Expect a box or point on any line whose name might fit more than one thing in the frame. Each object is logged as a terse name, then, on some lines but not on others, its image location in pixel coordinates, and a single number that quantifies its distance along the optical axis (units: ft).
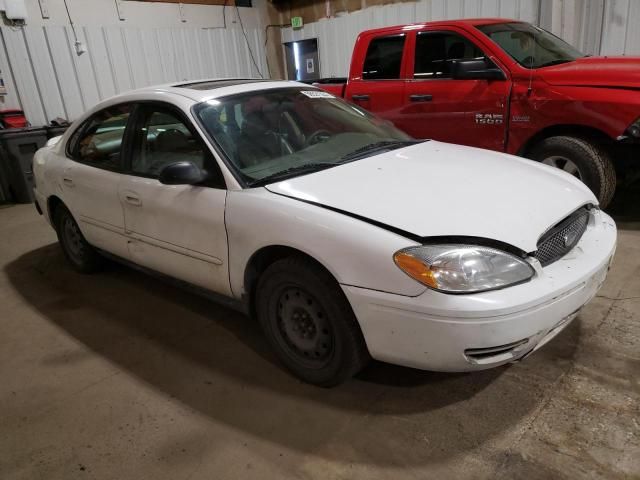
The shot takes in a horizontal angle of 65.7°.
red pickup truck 13.28
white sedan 6.36
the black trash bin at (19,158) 22.79
